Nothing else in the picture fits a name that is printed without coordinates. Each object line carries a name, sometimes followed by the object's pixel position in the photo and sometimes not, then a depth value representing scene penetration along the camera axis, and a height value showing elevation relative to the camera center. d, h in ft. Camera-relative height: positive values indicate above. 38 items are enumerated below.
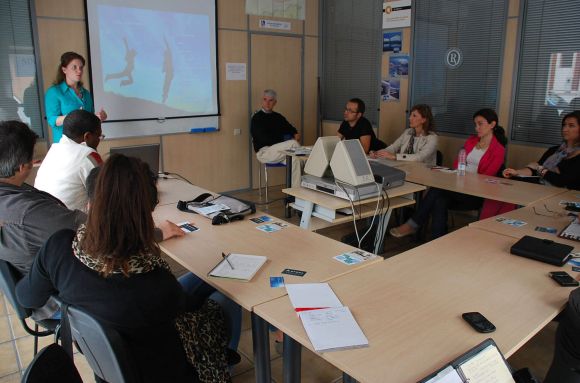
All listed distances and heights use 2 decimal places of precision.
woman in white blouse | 14.87 -1.76
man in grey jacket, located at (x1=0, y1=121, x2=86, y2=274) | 6.11 -1.62
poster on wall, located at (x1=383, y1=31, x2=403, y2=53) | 18.15 +1.70
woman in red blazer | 12.96 -2.35
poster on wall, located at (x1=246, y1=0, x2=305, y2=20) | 19.16 +3.16
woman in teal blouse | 13.03 -0.22
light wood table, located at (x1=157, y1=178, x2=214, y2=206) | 9.96 -2.35
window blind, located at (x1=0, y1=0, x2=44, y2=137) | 13.88 +0.54
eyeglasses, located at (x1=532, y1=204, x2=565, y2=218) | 9.18 -2.44
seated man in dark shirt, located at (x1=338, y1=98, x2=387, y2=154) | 17.07 -1.48
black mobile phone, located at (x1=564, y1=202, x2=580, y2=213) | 9.43 -2.39
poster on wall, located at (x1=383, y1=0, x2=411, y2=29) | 17.71 +2.70
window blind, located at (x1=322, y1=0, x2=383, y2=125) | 19.25 +1.31
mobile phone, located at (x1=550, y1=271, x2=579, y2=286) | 6.03 -2.44
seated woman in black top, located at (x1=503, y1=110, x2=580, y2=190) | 11.53 -1.93
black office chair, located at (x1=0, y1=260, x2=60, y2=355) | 6.30 -2.76
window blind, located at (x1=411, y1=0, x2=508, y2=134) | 15.49 +0.98
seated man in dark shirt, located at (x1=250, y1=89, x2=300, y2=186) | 18.16 -1.90
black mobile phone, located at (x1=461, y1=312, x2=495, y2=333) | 4.89 -2.44
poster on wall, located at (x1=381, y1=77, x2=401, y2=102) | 18.52 -0.13
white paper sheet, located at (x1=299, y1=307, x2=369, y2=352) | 4.61 -2.46
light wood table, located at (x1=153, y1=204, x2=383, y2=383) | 5.82 -2.45
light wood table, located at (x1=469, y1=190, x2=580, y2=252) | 7.99 -2.45
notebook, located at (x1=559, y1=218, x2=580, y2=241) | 7.73 -2.38
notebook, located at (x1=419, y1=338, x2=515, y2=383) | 4.09 -2.47
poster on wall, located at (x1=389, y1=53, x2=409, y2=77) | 18.04 +0.79
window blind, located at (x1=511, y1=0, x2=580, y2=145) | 13.76 +0.48
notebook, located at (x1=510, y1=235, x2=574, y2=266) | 6.70 -2.35
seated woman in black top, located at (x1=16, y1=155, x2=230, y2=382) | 4.61 -1.84
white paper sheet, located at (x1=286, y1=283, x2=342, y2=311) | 5.40 -2.45
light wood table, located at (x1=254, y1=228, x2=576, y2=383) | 4.43 -2.48
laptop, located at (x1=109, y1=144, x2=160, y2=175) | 10.41 -1.49
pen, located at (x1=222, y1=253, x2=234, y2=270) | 6.47 -2.41
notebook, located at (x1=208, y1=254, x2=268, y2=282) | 6.19 -2.43
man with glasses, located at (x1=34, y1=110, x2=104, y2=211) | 8.07 -1.33
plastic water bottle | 12.77 -2.07
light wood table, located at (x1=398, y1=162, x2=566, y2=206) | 10.51 -2.37
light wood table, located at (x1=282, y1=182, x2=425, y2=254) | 9.84 -2.64
